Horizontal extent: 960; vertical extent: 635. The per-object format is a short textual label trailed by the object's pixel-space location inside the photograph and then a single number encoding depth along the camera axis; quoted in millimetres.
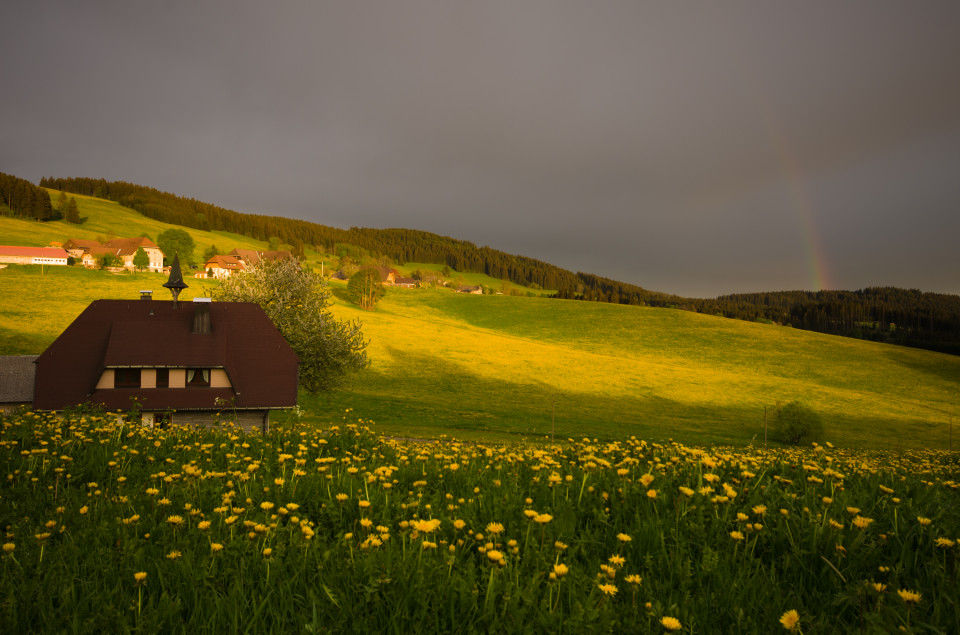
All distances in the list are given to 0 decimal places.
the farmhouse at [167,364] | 28094
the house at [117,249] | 132750
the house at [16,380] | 31031
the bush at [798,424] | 44531
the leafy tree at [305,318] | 38031
